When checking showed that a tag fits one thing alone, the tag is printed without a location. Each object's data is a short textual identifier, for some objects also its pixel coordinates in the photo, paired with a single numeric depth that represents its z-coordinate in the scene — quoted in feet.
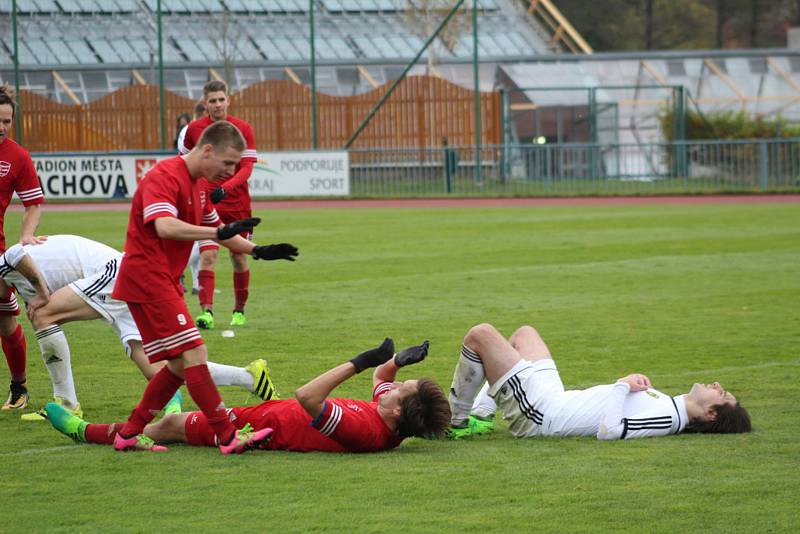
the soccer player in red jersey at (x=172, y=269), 42.65
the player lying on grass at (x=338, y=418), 42.63
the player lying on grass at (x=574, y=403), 46.21
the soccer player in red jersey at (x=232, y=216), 77.61
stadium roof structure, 272.92
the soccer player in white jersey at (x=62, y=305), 50.80
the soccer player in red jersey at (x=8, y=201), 53.52
